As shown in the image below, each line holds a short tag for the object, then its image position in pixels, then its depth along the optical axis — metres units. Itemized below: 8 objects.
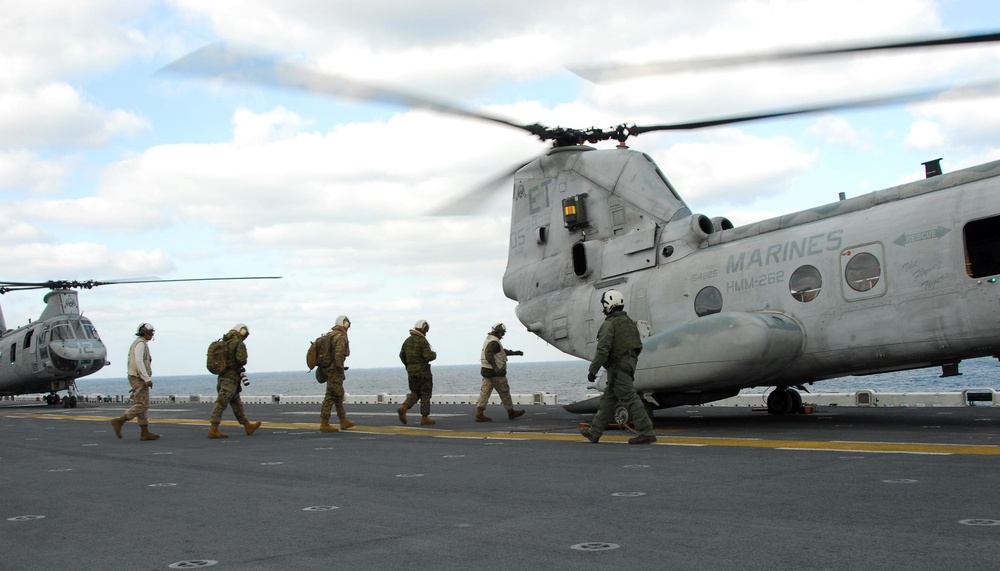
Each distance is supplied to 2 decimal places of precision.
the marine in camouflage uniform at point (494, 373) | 16.53
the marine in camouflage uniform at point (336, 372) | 14.78
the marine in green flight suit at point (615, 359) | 10.66
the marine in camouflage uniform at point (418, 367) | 15.87
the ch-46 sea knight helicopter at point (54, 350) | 30.81
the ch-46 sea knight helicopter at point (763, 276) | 10.93
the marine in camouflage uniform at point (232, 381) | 14.51
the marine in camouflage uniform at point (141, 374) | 14.10
